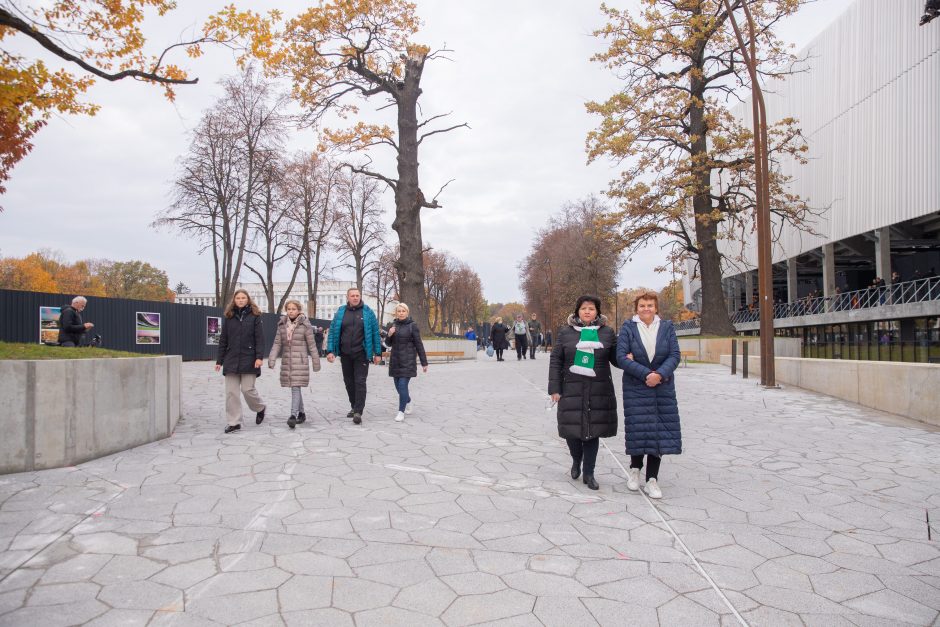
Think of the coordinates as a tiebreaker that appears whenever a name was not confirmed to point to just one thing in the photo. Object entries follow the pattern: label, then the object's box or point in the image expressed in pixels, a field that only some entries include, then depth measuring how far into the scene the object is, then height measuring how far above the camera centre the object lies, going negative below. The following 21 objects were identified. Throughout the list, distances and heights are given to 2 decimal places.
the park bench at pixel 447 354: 26.70 -1.03
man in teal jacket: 8.80 -0.17
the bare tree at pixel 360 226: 42.03 +6.98
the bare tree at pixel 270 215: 29.14 +5.99
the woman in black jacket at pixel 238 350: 8.04 -0.24
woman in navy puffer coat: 4.97 -0.48
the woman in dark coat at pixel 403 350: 9.23 -0.28
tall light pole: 13.23 +1.87
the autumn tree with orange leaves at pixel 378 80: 19.33 +8.22
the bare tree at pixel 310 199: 35.09 +7.42
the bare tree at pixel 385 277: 49.53 +4.77
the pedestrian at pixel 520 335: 26.34 -0.22
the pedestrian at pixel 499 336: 26.34 -0.25
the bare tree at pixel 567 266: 45.00 +4.73
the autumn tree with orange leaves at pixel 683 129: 23.45 +7.61
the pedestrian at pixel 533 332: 27.91 -0.10
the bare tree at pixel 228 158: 28.17 +7.75
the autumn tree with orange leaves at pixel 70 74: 6.50 +2.87
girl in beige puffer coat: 8.55 -0.27
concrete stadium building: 28.80 +7.75
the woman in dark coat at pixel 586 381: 5.20 -0.42
